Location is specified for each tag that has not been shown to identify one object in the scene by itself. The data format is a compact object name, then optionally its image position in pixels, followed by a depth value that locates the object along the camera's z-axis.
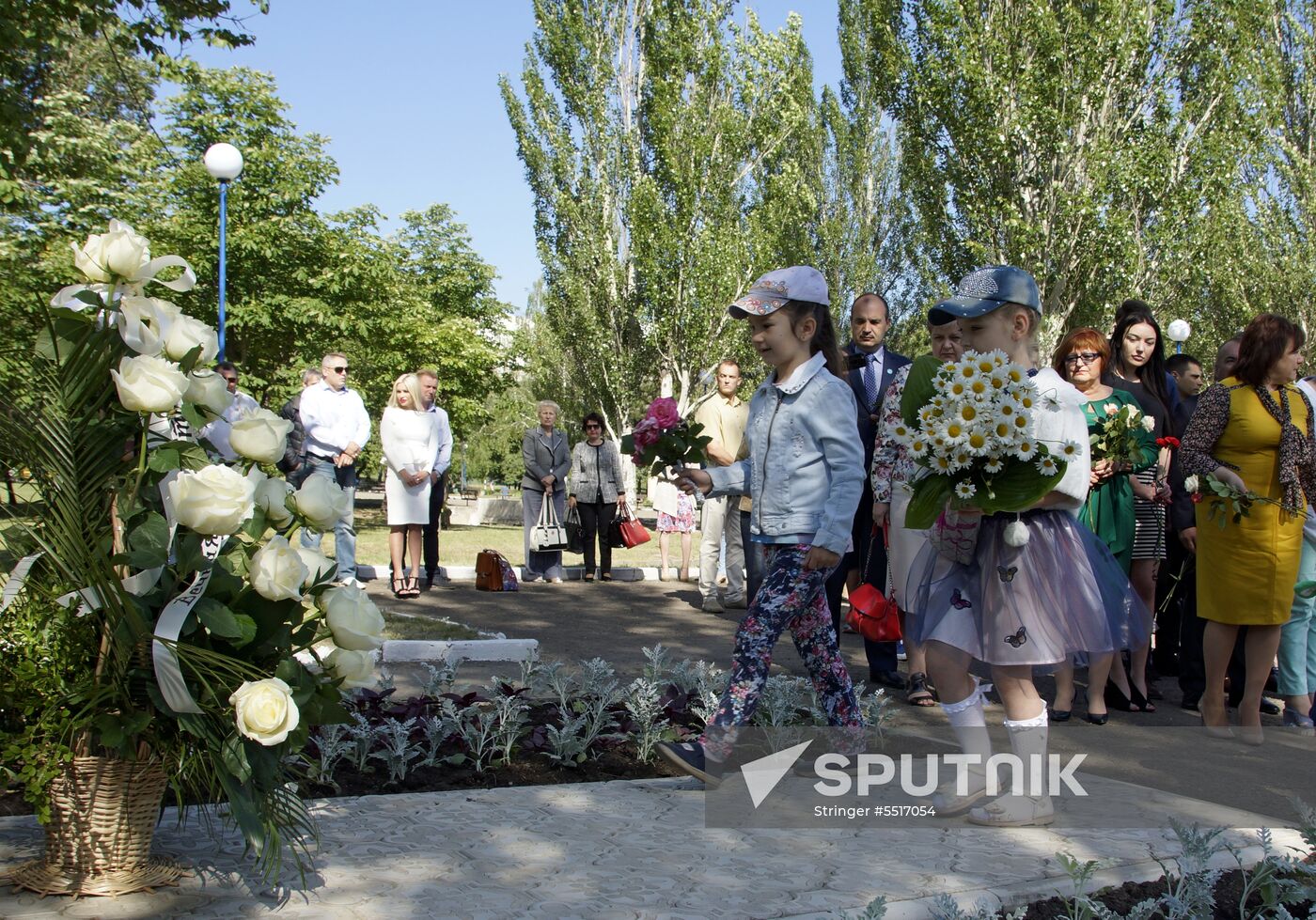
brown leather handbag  13.67
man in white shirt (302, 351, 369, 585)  12.36
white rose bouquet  3.21
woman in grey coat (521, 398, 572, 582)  14.97
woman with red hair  6.99
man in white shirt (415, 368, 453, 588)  13.20
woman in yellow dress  6.64
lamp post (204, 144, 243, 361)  14.90
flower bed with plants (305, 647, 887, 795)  5.01
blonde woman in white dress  12.66
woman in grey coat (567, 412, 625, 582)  14.97
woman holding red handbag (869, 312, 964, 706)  7.02
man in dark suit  7.77
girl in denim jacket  4.93
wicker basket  3.41
